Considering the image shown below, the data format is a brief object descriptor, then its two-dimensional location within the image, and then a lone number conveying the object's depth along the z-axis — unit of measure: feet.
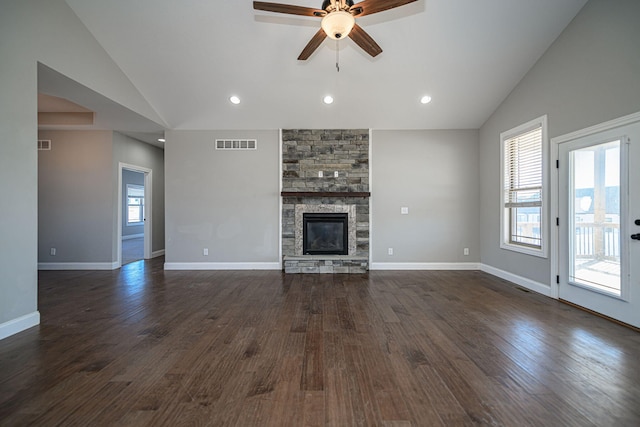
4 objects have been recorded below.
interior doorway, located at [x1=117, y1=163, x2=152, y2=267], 20.13
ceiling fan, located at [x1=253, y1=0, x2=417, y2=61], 7.71
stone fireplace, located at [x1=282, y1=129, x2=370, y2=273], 17.92
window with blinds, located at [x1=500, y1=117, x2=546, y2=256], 13.14
